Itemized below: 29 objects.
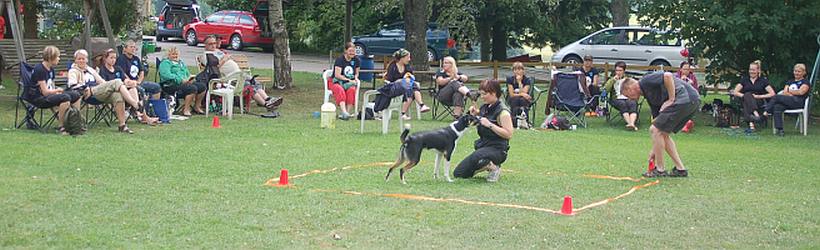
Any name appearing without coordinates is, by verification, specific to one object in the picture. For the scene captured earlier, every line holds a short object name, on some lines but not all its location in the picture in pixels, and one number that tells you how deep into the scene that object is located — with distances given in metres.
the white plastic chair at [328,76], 16.11
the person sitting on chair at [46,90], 12.18
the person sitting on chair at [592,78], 16.70
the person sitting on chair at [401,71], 15.66
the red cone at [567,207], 7.86
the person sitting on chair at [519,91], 15.45
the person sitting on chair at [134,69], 14.19
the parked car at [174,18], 39.50
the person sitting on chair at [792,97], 15.45
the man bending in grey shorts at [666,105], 9.97
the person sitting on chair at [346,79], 15.86
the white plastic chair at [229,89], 15.50
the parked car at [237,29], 33.66
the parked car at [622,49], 25.47
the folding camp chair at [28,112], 12.39
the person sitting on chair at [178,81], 15.33
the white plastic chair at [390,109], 13.45
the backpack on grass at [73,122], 12.24
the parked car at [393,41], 29.48
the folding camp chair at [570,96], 15.83
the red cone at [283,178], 8.91
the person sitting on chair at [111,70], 13.56
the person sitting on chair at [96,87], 12.75
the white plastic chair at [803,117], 15.53
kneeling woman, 9.31
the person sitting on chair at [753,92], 15.81
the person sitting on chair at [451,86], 15.50
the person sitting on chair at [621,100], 15.66
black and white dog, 8.90
